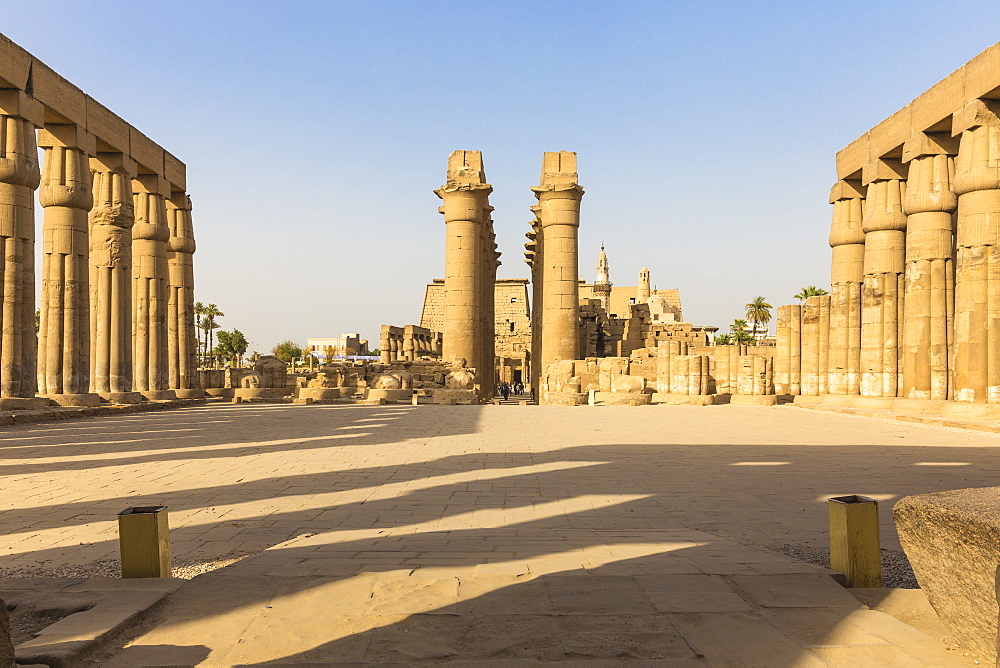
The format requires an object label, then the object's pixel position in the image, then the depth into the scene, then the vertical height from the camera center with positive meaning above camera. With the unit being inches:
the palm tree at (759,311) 3319.4 +110.4
